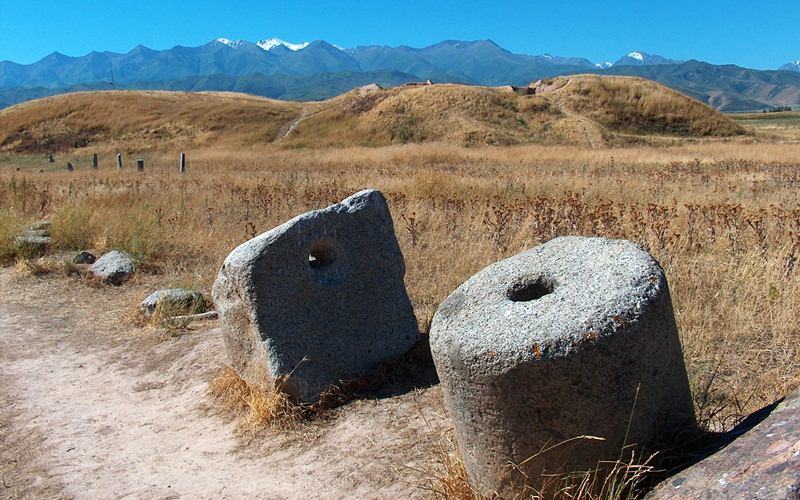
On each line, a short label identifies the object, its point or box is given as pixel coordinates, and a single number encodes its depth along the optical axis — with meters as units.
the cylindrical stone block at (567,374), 2.45
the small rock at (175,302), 6.95
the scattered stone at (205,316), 6.82
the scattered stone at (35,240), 9.71
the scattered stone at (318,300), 4.50
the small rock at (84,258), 9.17
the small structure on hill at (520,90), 50.44
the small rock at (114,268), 8.43
